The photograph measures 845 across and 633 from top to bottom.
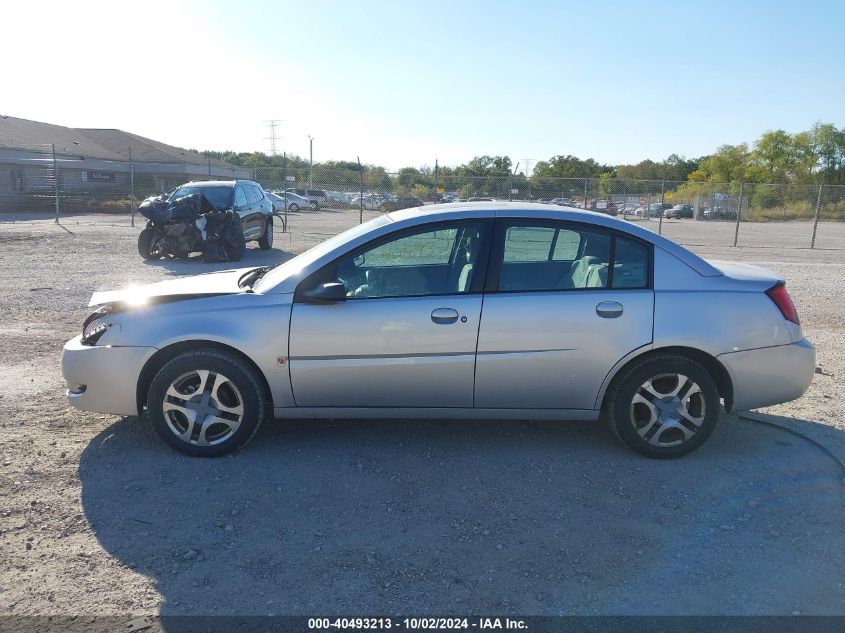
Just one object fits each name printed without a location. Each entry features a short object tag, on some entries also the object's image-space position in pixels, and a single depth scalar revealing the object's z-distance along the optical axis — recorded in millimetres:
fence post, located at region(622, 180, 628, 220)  24875
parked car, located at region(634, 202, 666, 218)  27388
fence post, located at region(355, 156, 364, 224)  22656
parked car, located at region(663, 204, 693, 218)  43700
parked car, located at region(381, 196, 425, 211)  24297
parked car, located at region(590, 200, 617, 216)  25009
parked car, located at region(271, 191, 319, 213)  34000
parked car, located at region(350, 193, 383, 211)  24906
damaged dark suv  13727
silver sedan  4195
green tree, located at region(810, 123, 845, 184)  73312
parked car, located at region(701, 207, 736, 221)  39925
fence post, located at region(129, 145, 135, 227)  23547
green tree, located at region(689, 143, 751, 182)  82312
